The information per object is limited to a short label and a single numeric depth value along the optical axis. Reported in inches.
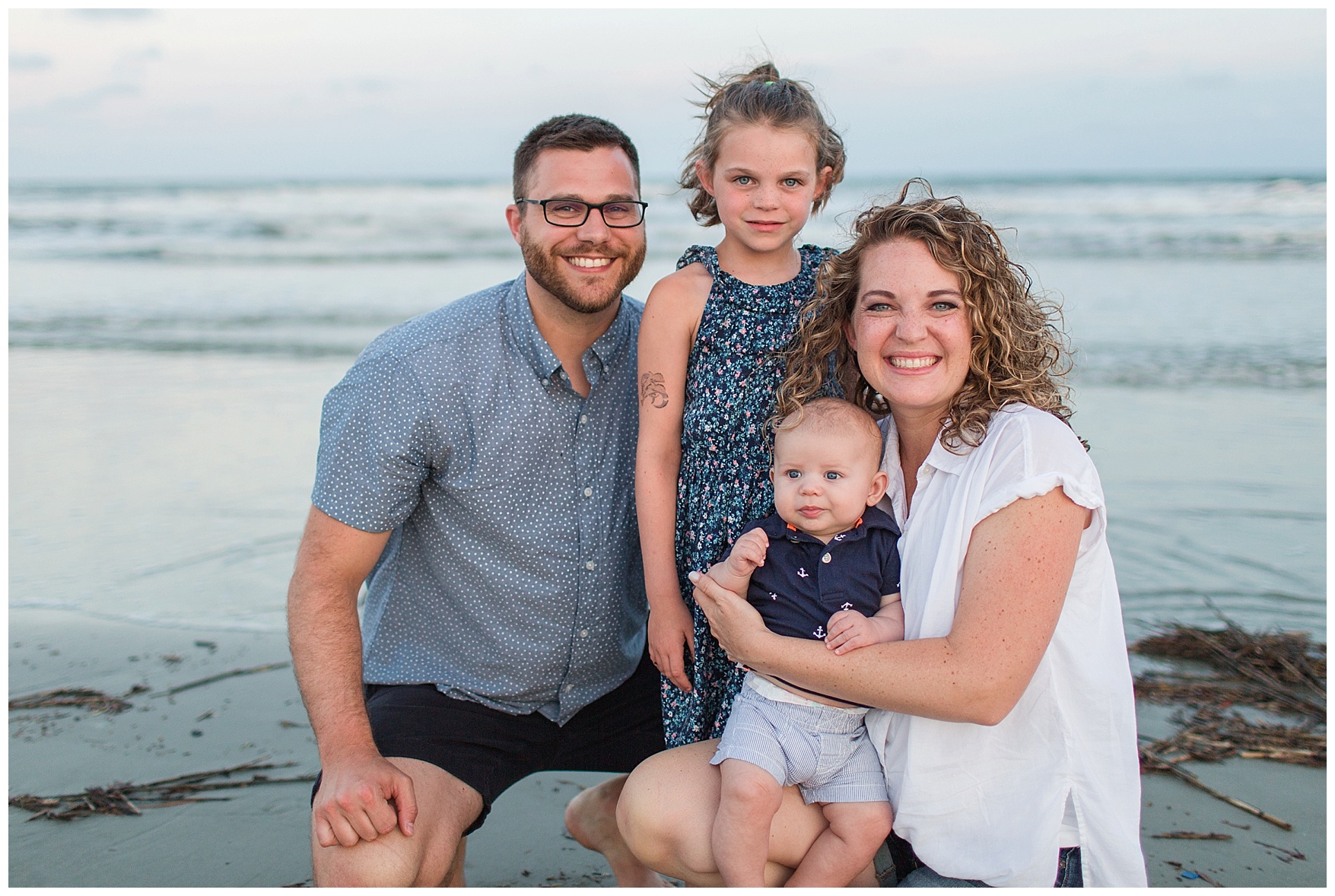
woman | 84.5
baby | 92.2
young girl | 110.3
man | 110.7
